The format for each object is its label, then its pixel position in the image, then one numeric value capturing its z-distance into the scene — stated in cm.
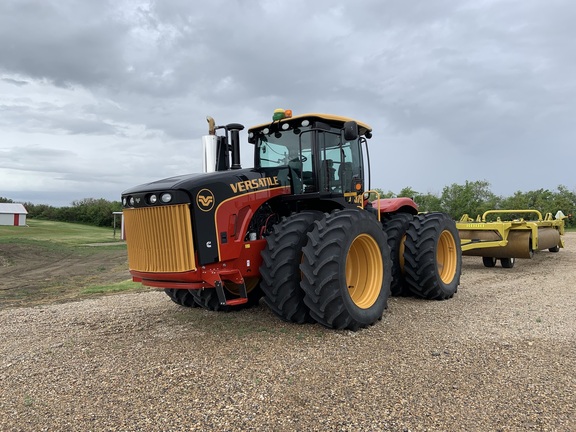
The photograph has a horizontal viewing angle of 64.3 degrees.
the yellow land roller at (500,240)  1151
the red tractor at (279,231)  528
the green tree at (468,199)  3844
